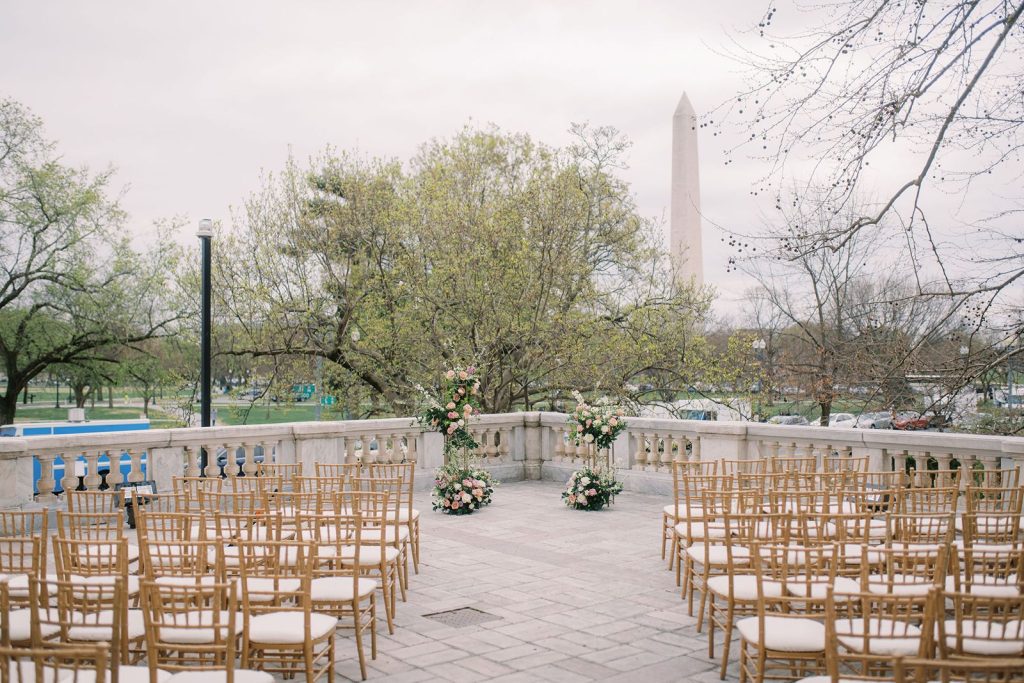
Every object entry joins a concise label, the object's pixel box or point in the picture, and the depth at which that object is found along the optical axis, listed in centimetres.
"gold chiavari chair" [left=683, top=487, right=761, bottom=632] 691
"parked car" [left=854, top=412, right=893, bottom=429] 2794
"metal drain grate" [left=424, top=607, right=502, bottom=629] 755
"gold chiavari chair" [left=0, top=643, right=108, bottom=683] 339
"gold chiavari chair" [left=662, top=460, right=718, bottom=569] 840
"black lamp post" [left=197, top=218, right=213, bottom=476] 1442
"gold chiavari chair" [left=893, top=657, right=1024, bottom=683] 344
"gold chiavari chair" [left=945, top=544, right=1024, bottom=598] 537
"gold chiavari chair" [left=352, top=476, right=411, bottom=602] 794
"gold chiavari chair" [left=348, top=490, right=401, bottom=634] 718
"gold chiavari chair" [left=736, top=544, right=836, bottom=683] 534
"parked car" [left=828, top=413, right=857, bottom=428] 2894
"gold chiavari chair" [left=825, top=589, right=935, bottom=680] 410
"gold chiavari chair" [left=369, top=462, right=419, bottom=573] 883
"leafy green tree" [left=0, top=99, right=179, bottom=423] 2689
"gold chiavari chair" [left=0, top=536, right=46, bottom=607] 553
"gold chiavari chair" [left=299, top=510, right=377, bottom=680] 626
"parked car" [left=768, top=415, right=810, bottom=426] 2943
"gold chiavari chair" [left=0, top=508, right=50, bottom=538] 1067
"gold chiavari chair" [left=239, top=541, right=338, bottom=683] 514
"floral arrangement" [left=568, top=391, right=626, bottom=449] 1258
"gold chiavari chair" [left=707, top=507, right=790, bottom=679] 610
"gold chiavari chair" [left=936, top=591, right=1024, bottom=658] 454
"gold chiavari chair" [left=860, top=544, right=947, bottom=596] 506
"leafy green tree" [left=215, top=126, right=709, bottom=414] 2036
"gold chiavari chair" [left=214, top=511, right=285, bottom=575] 636
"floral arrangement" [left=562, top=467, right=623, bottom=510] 1276
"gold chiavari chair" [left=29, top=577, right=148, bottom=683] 459
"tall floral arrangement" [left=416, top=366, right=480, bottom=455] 1269
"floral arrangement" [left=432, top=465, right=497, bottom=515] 1266
